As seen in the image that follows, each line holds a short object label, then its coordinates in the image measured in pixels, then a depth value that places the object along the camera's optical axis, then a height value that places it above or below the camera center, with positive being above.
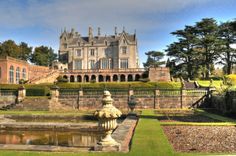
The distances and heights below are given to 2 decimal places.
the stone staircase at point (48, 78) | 54.12 +0.31
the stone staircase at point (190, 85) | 44.66 -0.77
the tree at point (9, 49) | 74.56 +7.27
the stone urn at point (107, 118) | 8.94 -1.06
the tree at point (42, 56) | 89.94 +6.64
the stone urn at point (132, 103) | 22.34 -1.62
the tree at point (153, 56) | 94.62 +6.72
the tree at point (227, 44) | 55.65 +6.18
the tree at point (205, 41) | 56.31 +6.97
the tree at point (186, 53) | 58.12 +4.73
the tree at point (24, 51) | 81.67 +7.45
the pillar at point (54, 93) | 32.88 -1.35
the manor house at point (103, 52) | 72.00 +6.40
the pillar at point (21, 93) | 33.58 -1.37
